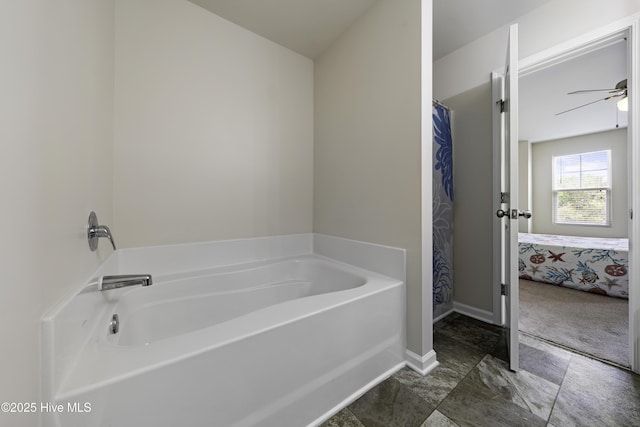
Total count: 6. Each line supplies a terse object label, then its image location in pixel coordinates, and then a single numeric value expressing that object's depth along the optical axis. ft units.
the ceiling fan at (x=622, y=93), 6.70
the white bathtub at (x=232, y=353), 2.18
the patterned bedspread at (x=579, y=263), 8.05
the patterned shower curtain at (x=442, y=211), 6.44
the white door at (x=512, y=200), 4.39
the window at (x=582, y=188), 14.25
